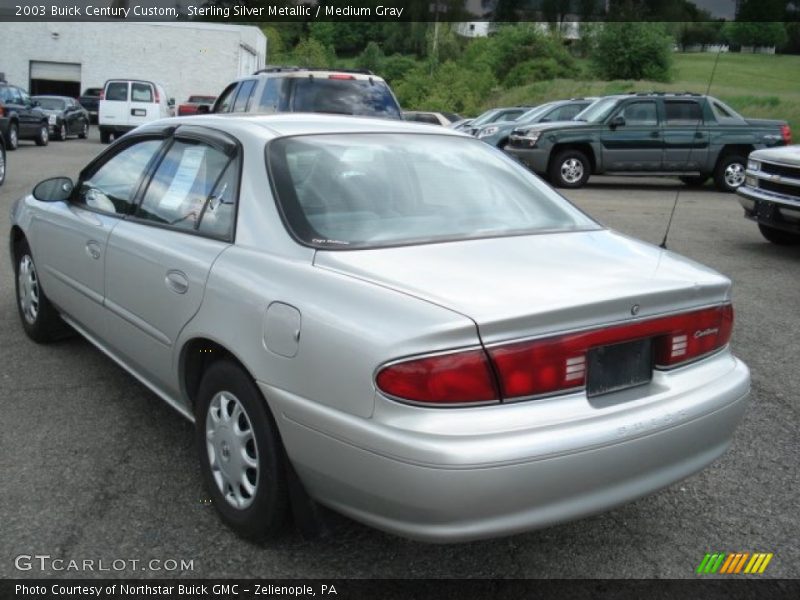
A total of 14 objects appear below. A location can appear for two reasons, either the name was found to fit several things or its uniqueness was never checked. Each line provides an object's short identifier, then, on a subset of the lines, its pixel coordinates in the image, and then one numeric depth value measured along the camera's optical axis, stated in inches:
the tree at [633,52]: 2010.3
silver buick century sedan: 92.4
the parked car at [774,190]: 337.1
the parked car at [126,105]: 1024.2
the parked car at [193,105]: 1068.3
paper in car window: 140.3
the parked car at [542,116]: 732.0
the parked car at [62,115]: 1024.9
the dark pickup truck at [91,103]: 1543.7
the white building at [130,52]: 1846.7
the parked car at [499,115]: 895.7
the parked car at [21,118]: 773.3
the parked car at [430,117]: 861.8
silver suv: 387.2
